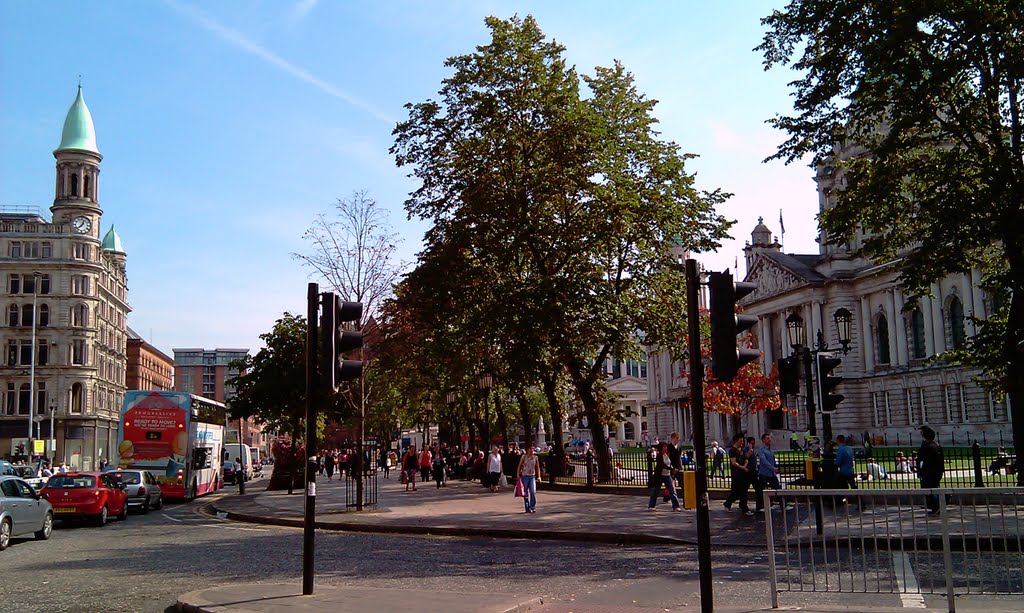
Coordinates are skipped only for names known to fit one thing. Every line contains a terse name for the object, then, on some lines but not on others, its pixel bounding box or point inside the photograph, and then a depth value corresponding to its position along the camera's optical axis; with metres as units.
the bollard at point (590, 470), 31.20
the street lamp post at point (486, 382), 34.96
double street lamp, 20.27
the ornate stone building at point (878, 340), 68.50
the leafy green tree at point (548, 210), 27.20
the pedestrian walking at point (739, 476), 20.98
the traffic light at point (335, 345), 10.05
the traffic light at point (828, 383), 16.88
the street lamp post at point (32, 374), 72.99
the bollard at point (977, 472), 21.48
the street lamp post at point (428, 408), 56.08
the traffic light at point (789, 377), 17.55
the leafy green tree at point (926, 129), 19.20
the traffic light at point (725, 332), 8.74
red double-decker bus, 34.19
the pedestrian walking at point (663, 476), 22.50
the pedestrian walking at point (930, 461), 19.11
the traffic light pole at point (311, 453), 10.09
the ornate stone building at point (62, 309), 83.25
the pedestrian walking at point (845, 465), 20.89
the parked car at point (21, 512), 17.73
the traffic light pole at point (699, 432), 8.35
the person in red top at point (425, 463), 44.03
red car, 23.72
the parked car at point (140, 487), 29.38
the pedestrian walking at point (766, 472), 20.31
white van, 61.62
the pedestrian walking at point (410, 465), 36.94
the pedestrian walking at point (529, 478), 22.80
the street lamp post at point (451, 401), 50.90
